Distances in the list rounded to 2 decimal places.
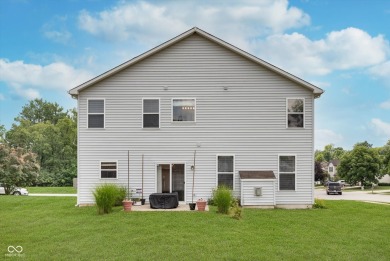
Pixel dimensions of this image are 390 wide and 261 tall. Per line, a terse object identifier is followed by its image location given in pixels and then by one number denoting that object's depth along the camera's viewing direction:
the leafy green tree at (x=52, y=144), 45.11
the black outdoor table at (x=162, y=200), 15.12
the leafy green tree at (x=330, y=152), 121.62
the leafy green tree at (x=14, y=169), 27.09
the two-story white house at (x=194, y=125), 16.75
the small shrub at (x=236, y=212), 13.09
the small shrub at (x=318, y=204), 17.05
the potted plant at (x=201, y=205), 14.52
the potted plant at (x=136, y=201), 16.07
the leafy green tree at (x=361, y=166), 51.56
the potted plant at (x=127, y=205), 14.37
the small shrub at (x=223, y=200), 13.90
